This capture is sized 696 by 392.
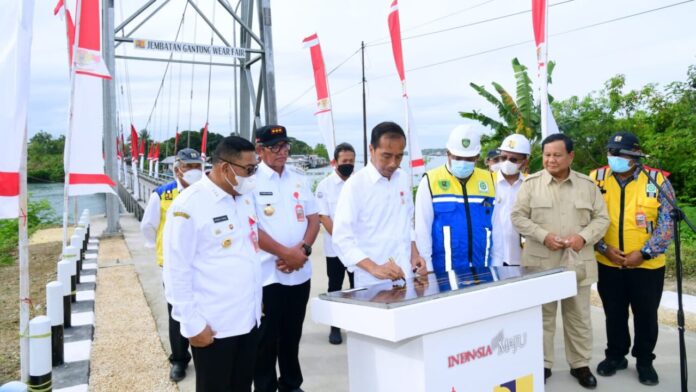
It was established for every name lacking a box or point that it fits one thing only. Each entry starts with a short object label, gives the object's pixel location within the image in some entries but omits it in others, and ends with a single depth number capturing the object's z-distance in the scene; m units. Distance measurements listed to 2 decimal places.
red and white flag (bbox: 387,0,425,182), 6.42
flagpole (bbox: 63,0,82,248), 4.65
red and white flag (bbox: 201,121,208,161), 16.97
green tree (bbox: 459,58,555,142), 12.76
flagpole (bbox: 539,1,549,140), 5.40
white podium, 1.92
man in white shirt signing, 2.84
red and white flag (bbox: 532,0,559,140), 5.41
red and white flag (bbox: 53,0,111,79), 4.89
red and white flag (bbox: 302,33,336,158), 7.49
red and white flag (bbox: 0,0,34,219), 2.64
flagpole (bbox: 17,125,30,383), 3.04
